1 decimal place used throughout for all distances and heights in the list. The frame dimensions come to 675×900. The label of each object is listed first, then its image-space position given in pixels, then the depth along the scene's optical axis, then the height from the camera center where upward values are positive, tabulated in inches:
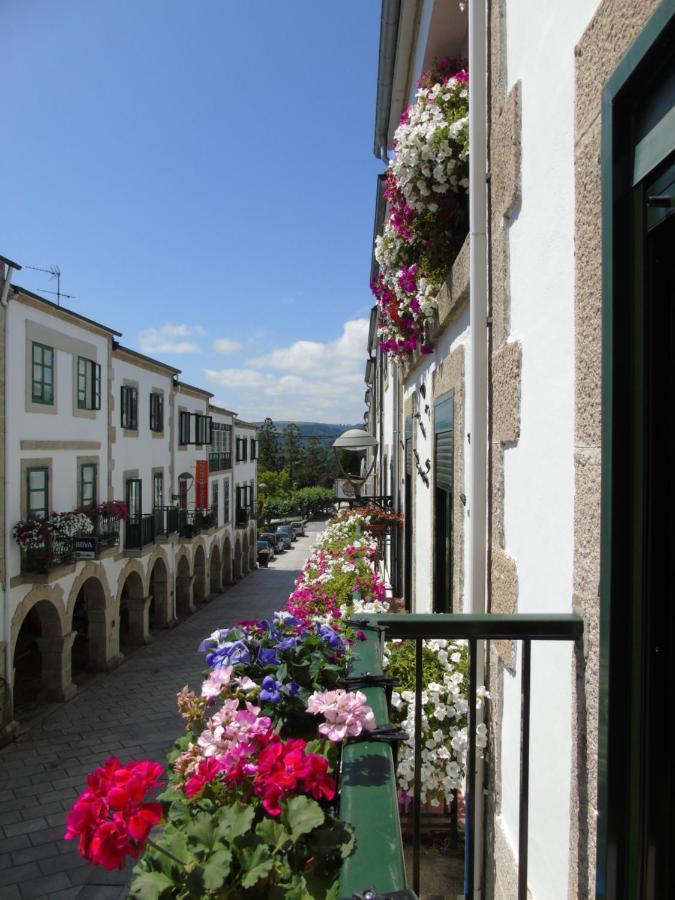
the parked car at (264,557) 1664.4 -232.1
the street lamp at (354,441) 421.1 +16.9
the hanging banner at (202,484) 1105.4 -31.0
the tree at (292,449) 3686.0 +97.8
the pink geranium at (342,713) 64.5 -24.8
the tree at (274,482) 2869.1 -71.2
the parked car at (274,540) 1907.0 -220.3
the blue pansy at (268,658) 79.7 -23.5
